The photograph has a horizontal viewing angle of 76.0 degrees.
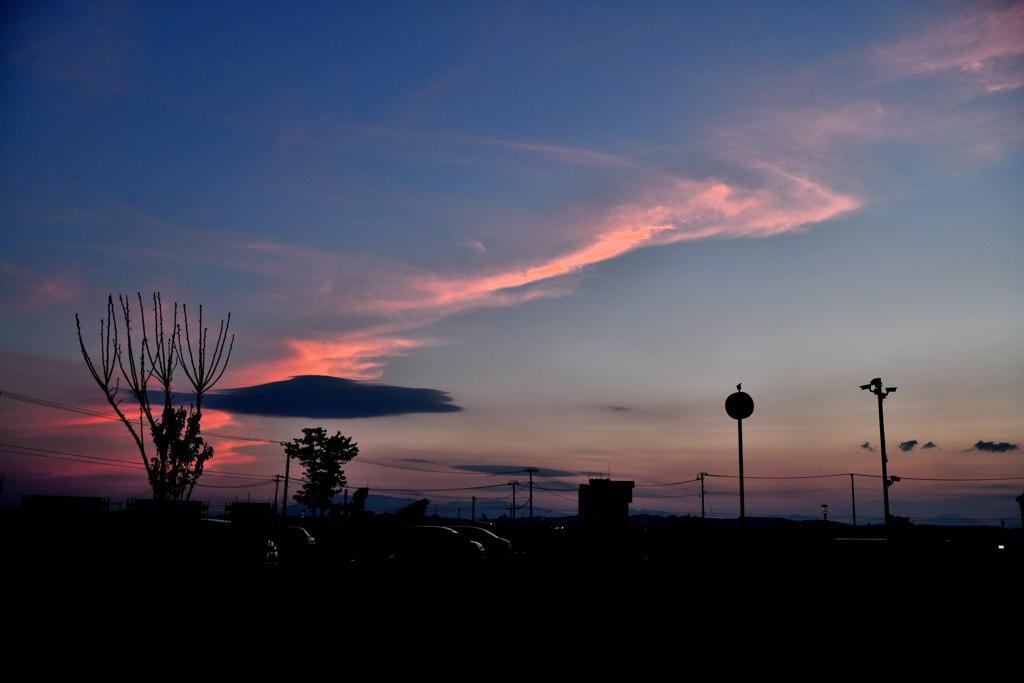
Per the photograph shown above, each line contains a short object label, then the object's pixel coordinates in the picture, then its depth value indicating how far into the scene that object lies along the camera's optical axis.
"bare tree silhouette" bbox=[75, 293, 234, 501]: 24.56
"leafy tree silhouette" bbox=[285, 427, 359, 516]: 73.50
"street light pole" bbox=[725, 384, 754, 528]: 22.47
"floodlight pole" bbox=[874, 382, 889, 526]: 41.50
